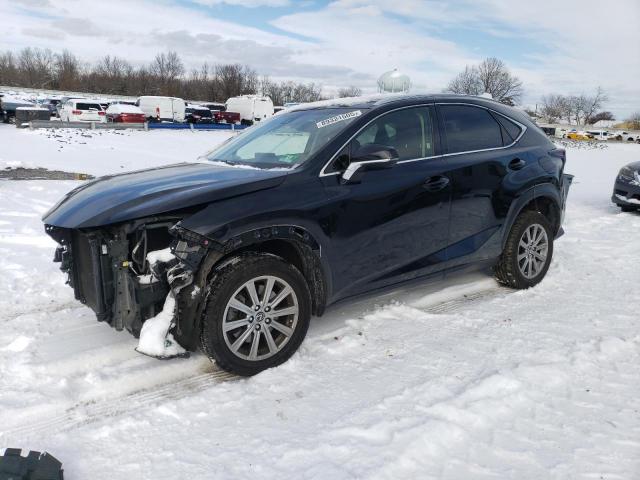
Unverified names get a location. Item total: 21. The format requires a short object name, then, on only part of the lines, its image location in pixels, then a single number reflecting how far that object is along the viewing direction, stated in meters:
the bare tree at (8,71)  94.56
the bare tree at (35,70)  95.62
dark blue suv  3.10
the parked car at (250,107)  47.81
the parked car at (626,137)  63.25
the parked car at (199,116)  44.06
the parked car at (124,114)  32.47
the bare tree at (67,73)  91.56
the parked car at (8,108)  33.22
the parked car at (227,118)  45.47
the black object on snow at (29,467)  2.12
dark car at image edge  9.52
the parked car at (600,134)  67.03
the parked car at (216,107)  59.24
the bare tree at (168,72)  94.50
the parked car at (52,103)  42.01
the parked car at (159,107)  44.03
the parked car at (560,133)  59.88
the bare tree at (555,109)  109.19
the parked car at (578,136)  57.09
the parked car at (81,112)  33.94
